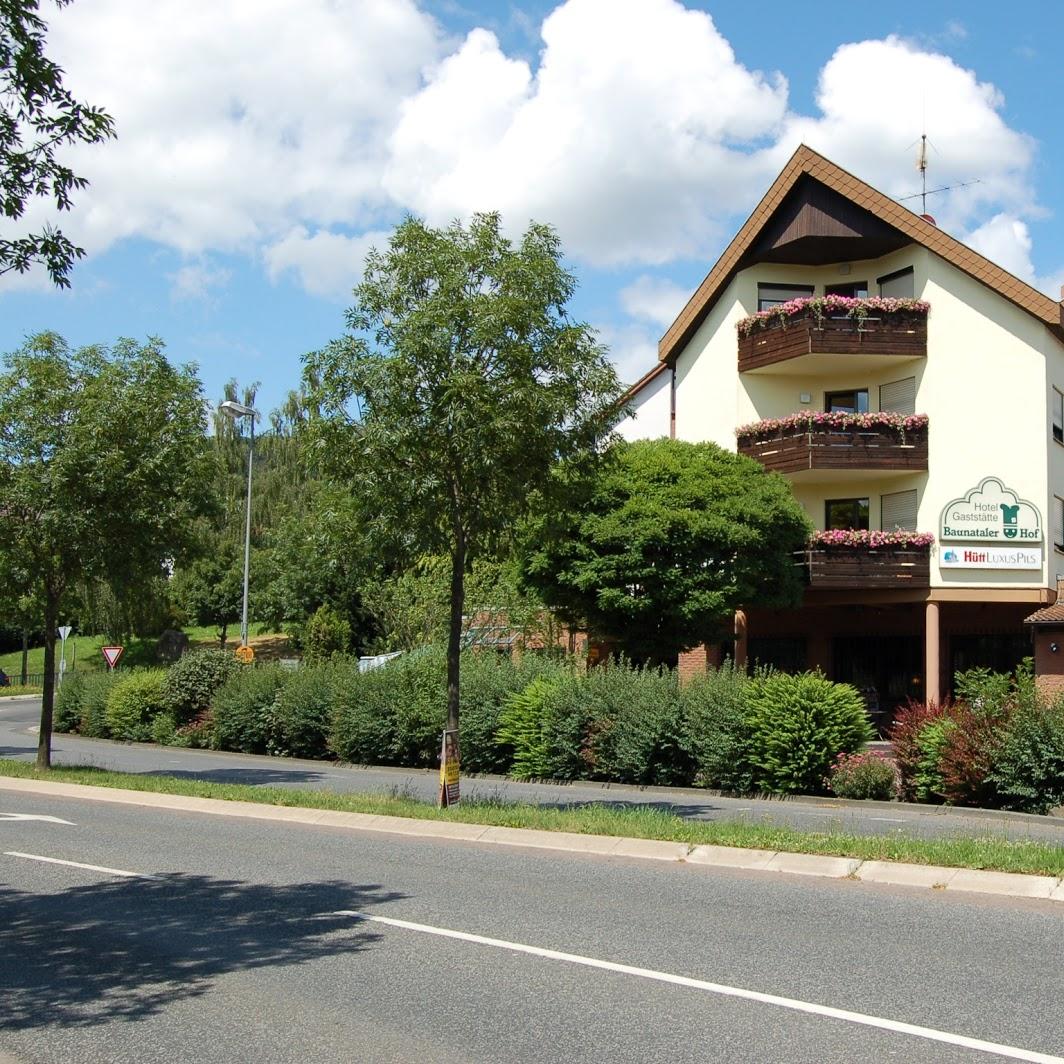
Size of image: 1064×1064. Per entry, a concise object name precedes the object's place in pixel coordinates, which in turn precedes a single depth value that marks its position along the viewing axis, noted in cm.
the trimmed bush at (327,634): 5550
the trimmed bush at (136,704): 3281
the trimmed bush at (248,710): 2872
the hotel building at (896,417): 3069
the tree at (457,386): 1331
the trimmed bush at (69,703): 3616
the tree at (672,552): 2822
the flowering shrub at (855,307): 3133
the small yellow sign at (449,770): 1398
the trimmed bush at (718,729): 1959
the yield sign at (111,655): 4038
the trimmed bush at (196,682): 3144
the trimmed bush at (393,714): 2483
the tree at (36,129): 848
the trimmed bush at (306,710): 2728
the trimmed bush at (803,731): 1905
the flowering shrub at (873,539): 3072
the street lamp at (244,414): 3412
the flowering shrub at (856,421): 3119
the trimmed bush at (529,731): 2247
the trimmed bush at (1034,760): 1590
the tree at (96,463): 1912
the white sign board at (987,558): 3056
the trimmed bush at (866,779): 1827
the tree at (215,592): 6788
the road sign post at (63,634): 4496
